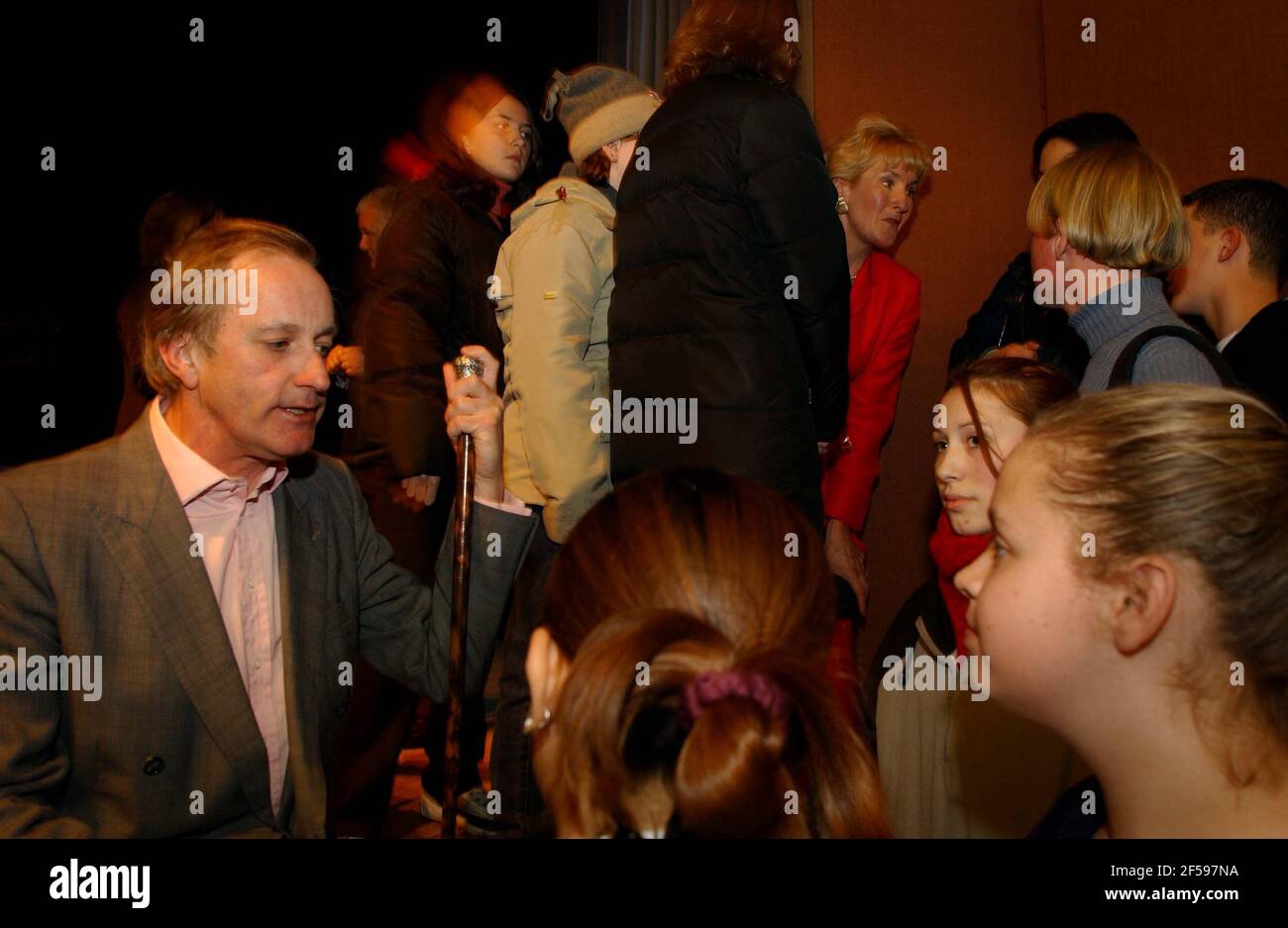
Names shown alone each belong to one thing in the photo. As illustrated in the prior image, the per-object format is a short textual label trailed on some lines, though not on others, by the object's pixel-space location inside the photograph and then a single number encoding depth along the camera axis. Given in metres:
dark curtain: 4.51
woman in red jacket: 3.17
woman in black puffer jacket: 2.31
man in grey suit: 1.55
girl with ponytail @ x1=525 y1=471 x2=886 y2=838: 0.93
